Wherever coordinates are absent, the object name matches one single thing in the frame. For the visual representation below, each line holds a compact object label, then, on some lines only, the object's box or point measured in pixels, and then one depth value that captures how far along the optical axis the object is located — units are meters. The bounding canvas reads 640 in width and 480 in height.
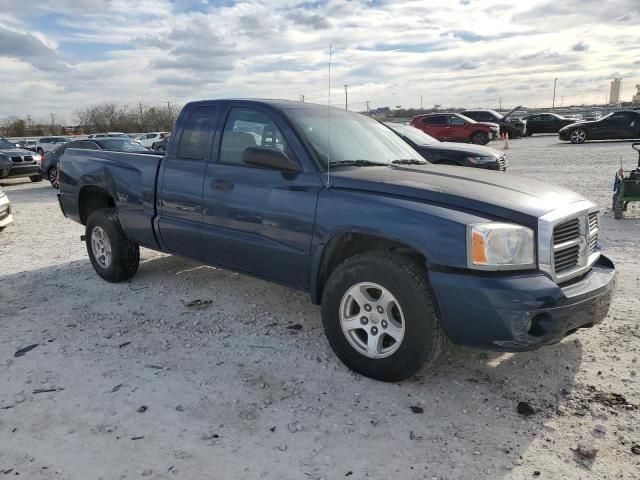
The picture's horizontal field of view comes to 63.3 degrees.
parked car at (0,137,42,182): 16.61
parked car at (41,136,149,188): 14.16
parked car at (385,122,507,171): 10.08
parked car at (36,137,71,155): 29.12
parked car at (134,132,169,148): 32.59
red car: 24.88
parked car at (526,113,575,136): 32.03
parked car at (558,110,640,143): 23.89
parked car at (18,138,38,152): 30.03
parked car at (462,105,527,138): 28.97
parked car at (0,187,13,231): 8.46
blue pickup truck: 2.98
